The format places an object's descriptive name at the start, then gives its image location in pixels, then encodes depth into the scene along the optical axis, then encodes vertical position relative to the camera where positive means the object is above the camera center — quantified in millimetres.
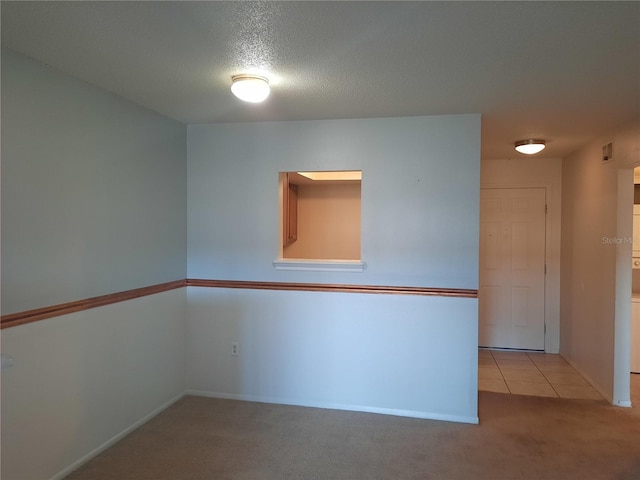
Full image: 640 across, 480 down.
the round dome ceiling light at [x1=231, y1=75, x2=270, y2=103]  2334 +849
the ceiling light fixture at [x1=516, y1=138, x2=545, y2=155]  3906 +863
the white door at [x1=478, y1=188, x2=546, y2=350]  5055 -389
